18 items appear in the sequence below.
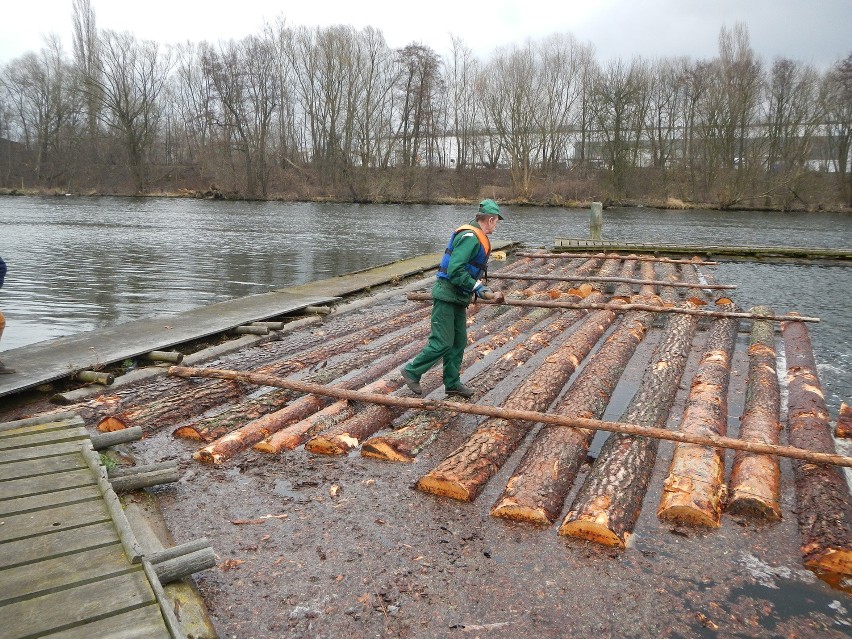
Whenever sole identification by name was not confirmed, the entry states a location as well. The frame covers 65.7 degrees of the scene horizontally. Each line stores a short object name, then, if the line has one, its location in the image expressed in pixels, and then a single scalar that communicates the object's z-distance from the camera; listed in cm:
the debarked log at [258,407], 560
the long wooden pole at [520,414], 482
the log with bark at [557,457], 435
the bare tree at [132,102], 6450
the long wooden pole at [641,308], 965
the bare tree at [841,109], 4916
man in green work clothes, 588
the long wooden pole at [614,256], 1642
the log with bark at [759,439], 446
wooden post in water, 2289
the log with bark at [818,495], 394
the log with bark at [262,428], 515
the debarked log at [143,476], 443
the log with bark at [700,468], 434
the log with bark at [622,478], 409
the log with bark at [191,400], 577
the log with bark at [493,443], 466
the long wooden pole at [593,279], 1265
